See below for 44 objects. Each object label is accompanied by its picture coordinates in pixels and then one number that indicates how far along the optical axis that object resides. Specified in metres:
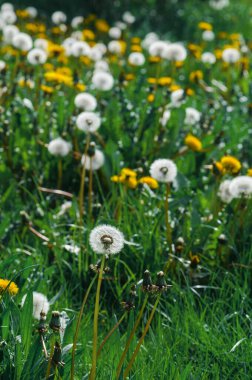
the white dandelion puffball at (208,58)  8.77
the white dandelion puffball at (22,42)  6.73
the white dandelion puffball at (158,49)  6.85
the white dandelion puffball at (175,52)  6.72
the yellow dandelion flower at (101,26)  10.12
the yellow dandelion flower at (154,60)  7.52
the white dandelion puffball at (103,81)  6.32
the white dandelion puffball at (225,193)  4.72
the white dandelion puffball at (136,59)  7.65
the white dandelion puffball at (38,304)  3.46
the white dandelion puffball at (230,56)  7.90
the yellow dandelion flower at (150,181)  4.72
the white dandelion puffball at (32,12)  9.92
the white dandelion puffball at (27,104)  6.00
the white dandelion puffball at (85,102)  5.47
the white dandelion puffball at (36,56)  6.46
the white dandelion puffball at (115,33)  9.22
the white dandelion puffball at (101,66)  7.40
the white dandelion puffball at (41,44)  7.68
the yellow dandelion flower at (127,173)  4.72
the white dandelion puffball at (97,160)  5.00
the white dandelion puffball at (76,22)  9.24
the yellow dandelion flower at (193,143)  5.36
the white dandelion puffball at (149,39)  9.11
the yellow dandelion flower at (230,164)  4.62
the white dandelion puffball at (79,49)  7.08
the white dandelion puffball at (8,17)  8.42
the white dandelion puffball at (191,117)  6.24
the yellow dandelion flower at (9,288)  3.18
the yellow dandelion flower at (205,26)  9.35
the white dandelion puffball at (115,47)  8.50
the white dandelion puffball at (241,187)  4.35
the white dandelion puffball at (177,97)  6.26
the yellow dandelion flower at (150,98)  6.52
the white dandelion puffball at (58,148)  5.20
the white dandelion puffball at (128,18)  10.56
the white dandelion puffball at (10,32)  7.50
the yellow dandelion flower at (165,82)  6.92
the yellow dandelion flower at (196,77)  7.50
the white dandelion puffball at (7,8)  9.31
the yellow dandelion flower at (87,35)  9.28
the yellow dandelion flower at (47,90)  6.00
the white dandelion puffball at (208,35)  10.03
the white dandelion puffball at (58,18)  8.78
